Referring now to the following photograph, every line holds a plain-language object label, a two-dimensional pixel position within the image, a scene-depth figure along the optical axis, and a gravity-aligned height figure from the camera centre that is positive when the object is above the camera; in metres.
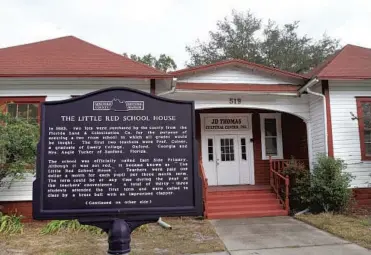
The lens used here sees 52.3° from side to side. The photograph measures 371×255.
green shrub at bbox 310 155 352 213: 9.93 -0.73
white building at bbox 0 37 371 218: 10.27 +2.05
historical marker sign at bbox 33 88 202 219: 3.42 +0.05
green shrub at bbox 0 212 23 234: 8.48 -1.36
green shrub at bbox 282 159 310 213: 10.51 -0.72
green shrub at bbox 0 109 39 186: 8.51 +0.46
